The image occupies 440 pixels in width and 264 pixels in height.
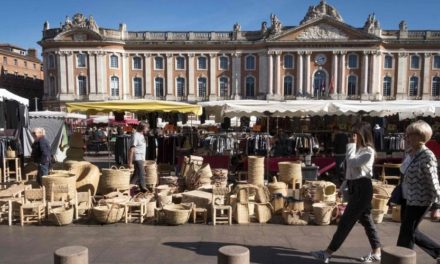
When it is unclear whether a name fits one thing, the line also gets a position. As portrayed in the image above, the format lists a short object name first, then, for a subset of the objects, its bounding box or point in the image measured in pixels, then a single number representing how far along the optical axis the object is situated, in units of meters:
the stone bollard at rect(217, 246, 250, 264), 2.84
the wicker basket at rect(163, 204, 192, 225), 6.23
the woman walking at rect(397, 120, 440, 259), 3.78
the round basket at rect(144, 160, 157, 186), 8.91
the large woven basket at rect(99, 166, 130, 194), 7.72
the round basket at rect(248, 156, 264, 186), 8.85
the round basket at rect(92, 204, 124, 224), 6.25
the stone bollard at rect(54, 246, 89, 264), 2.86
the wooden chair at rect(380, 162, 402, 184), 9.34
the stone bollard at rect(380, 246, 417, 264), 2.80
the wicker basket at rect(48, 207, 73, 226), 6.16
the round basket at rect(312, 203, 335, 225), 6.30
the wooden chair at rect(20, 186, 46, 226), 6.32
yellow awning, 10.08
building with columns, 44.25
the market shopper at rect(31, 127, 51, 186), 7.69
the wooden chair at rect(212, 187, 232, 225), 6.36
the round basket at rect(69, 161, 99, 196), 7.62
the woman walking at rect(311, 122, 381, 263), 4.33
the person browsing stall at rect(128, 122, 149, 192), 8.12
